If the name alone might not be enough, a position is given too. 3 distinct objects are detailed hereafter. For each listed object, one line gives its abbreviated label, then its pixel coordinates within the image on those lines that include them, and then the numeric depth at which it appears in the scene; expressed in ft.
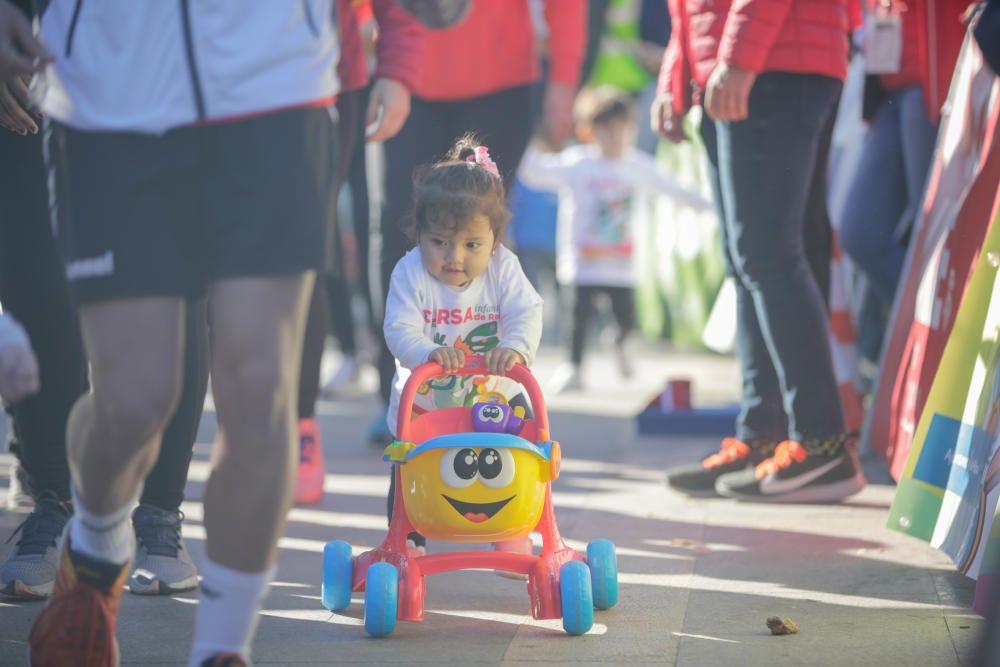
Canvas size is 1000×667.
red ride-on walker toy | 20.92
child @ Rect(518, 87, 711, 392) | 56.49
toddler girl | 23.27
